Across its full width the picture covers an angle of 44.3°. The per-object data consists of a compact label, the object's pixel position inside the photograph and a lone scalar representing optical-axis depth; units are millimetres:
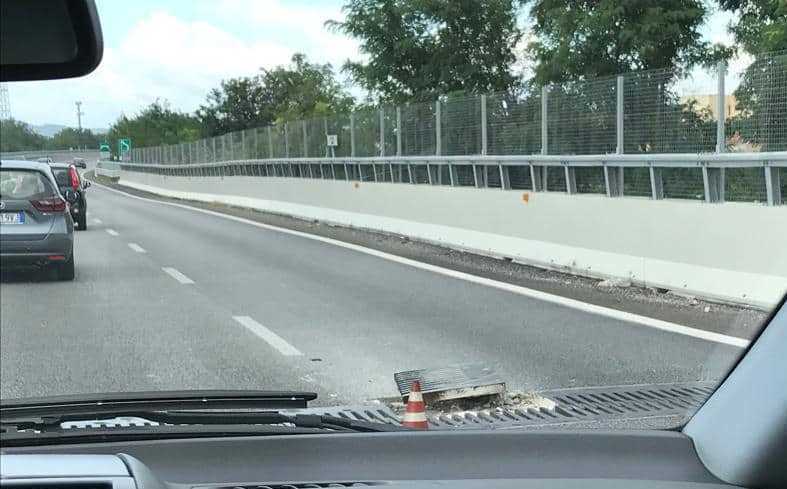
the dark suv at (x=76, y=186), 10805
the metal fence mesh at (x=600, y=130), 10594
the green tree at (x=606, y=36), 17609
